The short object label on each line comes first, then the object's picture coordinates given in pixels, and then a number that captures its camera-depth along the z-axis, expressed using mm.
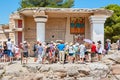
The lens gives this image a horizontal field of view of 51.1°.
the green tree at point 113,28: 14966
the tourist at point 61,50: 6857
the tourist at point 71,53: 6999
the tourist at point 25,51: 6985
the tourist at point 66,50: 7045
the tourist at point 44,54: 6957
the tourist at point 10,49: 7124
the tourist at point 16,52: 7497
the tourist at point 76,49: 7053
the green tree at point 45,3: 16801
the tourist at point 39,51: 6931
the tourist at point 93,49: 7152
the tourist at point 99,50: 7135
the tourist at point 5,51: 7160
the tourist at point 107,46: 8450
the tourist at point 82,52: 6964
